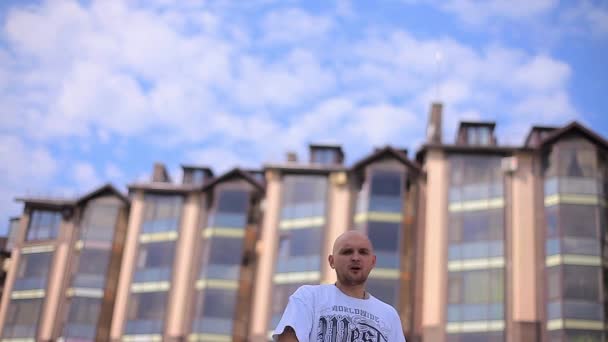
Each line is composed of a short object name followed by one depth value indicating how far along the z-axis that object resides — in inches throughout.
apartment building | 1486.2
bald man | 192.5
